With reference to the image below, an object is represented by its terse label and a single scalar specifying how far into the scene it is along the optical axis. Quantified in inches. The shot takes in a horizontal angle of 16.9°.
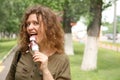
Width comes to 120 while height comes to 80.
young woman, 124.9
